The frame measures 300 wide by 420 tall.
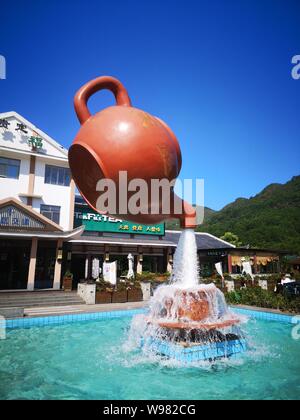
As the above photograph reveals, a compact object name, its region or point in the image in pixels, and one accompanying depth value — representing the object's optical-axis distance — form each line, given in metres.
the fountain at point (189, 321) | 5.66
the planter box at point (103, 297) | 13.67
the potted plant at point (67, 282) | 15.78
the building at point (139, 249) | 20.14
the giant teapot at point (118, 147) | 3.37
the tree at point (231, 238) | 38.34
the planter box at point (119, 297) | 14.02
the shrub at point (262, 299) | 11.28
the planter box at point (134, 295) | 14.33
